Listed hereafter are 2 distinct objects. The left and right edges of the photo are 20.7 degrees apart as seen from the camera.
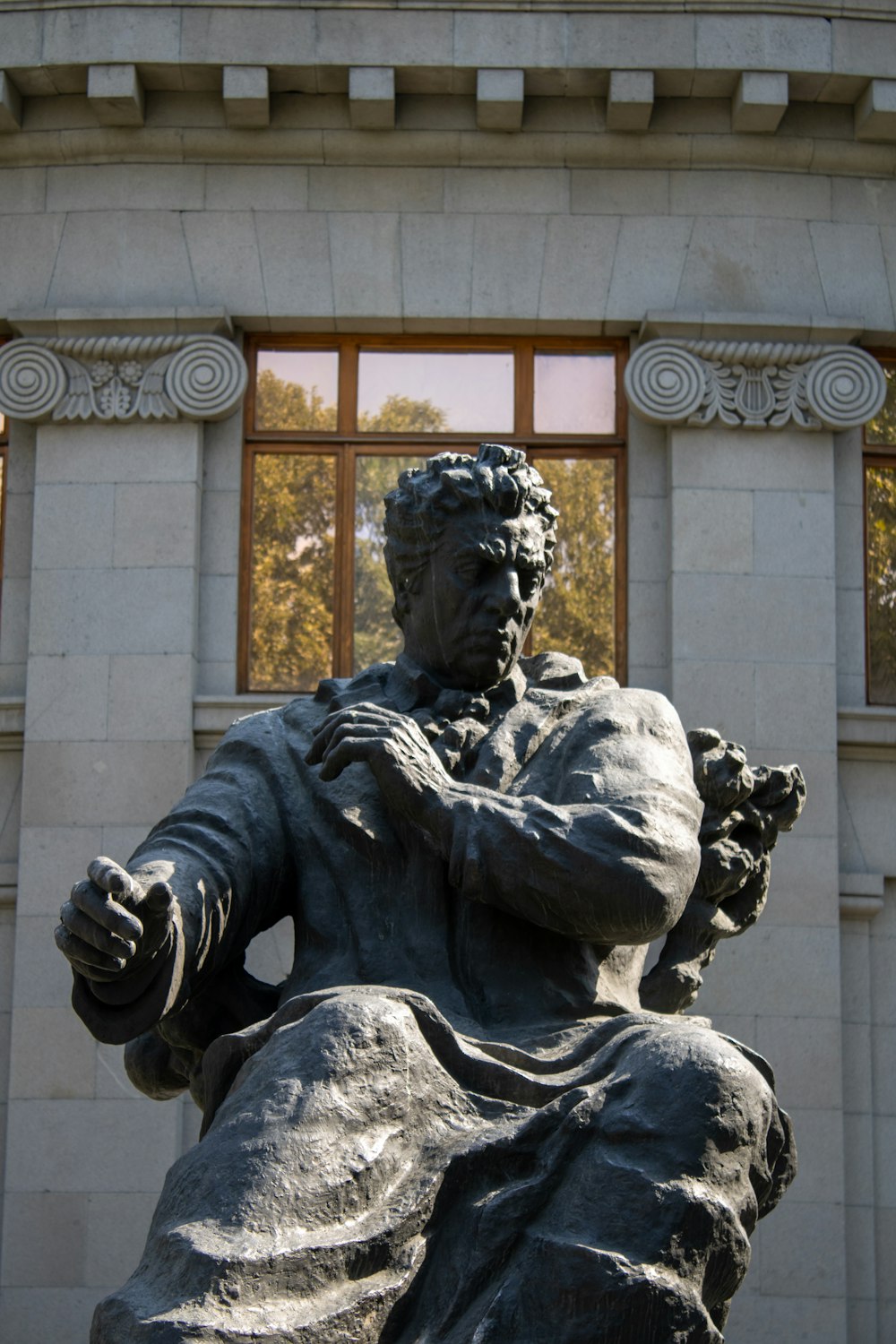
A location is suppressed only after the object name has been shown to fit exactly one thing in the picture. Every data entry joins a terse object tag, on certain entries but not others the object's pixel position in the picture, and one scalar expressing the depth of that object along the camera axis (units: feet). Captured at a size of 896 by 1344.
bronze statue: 15.84
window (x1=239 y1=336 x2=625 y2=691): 47.39
